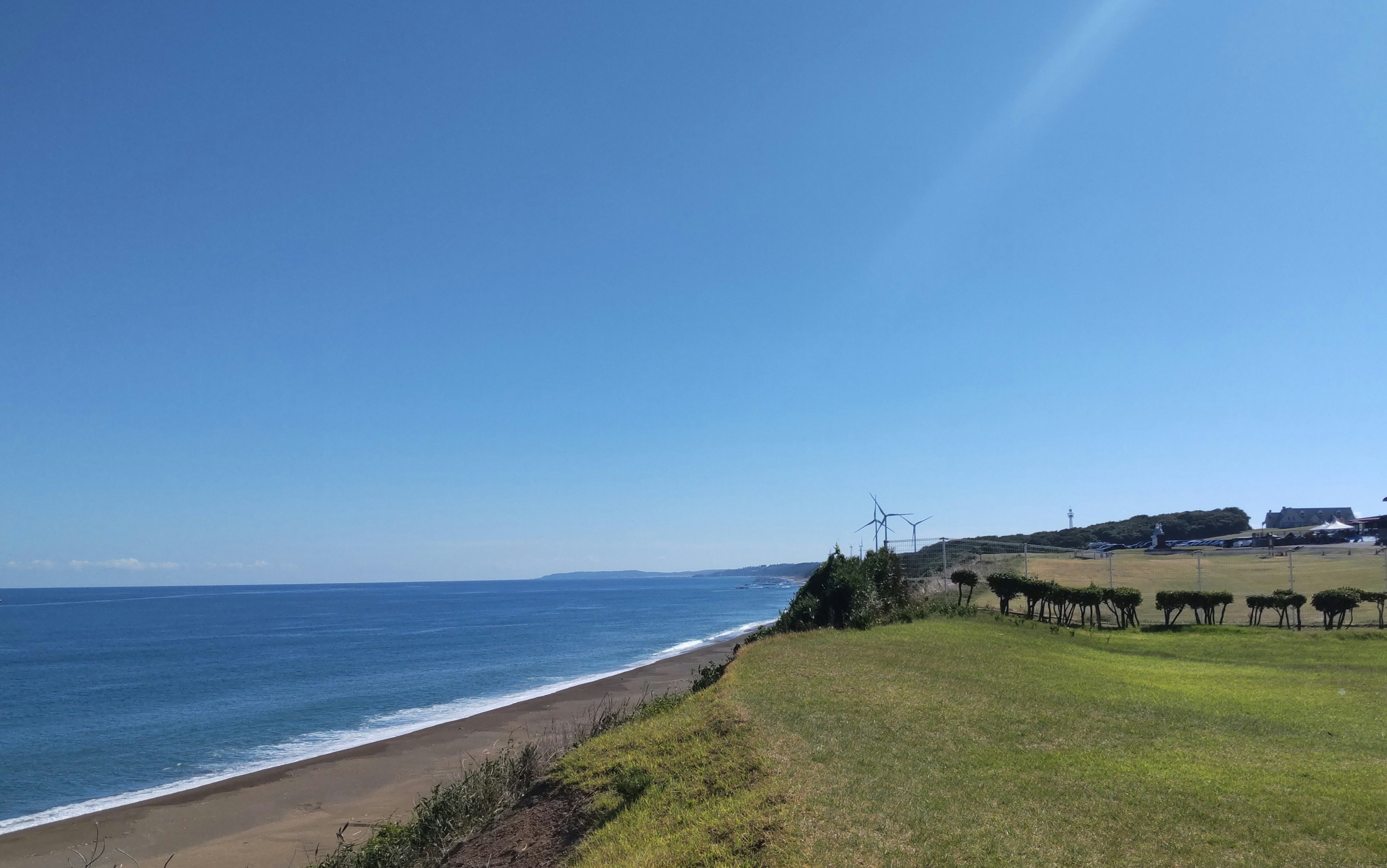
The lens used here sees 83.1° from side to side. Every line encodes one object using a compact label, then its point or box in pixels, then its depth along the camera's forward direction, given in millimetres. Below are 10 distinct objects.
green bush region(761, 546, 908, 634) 24203
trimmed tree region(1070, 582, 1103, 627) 26766
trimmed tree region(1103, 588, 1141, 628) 26797
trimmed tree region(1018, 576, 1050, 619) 27781
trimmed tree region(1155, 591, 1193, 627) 26703
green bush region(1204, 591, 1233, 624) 26609
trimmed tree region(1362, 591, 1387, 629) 24203
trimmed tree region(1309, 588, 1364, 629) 23875
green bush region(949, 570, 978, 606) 29531
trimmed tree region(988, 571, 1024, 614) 28547
